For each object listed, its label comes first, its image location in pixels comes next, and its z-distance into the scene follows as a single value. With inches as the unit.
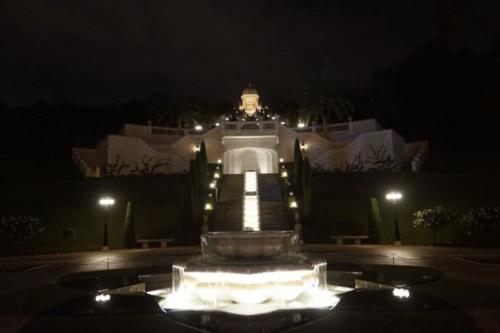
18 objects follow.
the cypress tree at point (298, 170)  1178.6
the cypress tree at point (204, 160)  1272.1
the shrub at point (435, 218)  932.0
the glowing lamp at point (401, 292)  398.2
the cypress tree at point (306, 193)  1071.0
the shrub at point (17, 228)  916.0
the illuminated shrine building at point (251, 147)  1619.1
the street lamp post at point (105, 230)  927.7
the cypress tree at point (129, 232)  973.2
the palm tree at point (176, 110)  2278.5
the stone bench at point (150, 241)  982.4
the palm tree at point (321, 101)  2164.1
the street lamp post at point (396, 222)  920.3
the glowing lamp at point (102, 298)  397.5
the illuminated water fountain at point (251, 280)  387.5
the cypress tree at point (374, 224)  988.6
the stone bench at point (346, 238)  984.6
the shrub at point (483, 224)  920.3
